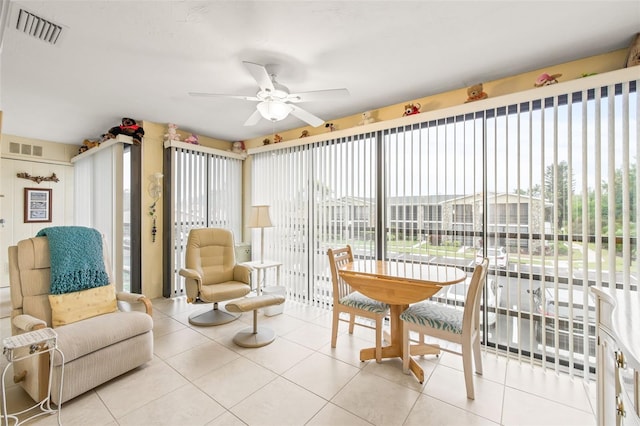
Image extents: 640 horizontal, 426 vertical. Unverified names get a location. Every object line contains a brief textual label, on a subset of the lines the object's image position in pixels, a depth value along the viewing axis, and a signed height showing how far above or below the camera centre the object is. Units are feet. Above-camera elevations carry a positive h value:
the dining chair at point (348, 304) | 7.53 -2.61
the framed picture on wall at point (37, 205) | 15.12 +0.62
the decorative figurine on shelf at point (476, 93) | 8.32 +3.72
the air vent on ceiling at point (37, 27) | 5.74 +4.17
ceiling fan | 6.97 +3.16
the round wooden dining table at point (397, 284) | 6.68 -1.79
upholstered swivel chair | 9.50 -2.25
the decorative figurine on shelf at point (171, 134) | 12.79 +3.86
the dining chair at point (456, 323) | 6.10 -2.64
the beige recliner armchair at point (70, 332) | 5.73 -2.71
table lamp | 12.07 -0.15
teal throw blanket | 6.95 -1.16
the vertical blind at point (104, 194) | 12.67 +1.14
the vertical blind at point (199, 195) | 12.98 +1.02
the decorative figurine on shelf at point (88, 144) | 14.74 +3.94
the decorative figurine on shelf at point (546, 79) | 7.31 +3.62
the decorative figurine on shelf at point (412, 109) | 9.54 +3.71
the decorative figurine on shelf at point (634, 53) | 6.24 +3.72
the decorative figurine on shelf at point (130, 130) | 12.02 +3.82
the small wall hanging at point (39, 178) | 14.94 +2.17
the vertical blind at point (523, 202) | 6.56 +0.33
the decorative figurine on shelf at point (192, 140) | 13.44 +3.74
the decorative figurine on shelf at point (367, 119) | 10.73 +3.78
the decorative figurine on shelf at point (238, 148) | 15.51 +3.80
